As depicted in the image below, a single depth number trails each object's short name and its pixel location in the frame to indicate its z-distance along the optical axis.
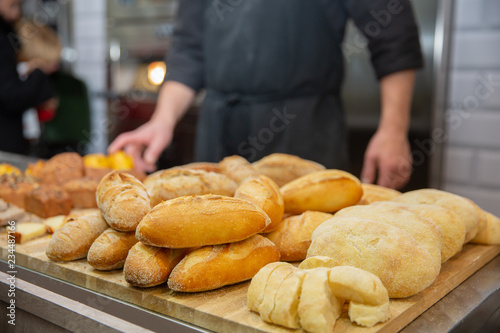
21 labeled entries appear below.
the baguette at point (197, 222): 0.78
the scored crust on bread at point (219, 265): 0.78
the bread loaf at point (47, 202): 1.28
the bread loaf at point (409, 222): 0.82
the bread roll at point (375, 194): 1.12
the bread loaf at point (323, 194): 1.01
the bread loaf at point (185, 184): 1.03
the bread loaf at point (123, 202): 0.85
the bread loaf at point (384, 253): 0.76
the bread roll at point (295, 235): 0.92
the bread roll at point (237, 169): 1.14
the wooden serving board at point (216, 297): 0.71
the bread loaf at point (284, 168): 1.21
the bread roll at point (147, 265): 0.78
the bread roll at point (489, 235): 1.05
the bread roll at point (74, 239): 0.92
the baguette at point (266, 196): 0.91
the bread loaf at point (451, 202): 0.98
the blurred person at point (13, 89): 3.17
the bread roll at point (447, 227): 0.90
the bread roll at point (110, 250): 0.86
